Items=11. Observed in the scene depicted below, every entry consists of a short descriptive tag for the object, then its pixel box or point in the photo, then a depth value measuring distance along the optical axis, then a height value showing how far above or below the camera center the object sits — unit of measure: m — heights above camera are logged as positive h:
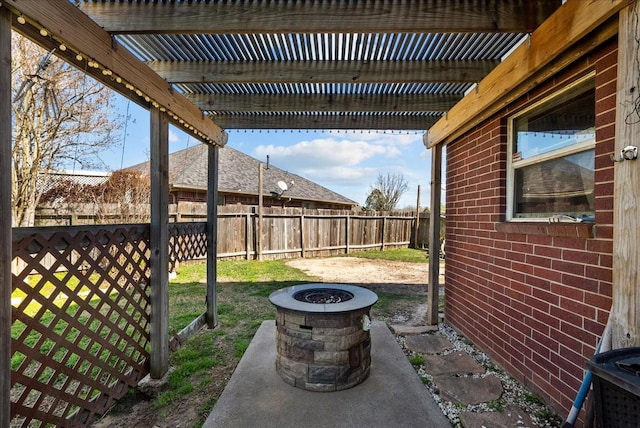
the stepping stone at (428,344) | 3.46 -1.49
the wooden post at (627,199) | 1.54 +0.10
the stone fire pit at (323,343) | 2.53 -1.08
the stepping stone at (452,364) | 2.98 -1.49
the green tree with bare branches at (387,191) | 25.03 +1.92
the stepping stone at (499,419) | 2.20 -1.47
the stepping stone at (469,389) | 2.53 -1.48
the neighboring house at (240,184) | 11.70 +1.29
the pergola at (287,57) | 1.79 +1.35
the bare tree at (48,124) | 6.03 +1.86
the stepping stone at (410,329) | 3.95 -1.49
